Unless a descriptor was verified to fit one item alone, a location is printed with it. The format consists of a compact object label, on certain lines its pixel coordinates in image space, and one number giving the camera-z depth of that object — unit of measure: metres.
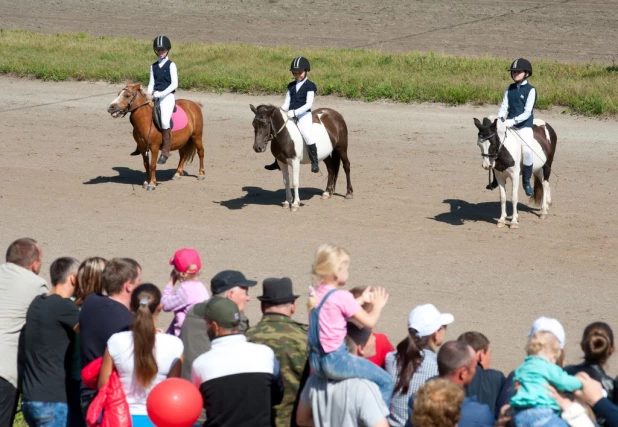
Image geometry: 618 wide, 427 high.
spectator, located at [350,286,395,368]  14.21
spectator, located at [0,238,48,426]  15.45
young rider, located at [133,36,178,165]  36.72
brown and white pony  33.06
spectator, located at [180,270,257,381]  15.37
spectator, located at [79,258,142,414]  14.45
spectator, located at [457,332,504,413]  13.60
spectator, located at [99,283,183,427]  13.59
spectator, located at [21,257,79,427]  15.09
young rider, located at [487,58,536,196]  31.27
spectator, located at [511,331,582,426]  12.02
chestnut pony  36.59
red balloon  12.52
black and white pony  30.70
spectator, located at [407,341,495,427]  12.12
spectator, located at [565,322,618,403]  13.08
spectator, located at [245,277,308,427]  14.06
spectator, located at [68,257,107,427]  15.33
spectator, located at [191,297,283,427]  13.37
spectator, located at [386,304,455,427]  13.48
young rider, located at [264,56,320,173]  33.50
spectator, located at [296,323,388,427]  12.68
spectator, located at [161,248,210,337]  16.56
